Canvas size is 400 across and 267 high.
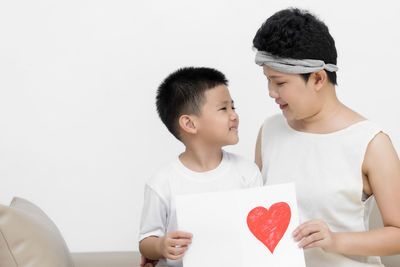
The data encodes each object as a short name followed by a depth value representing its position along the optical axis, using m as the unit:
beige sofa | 2.00
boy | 2.22
